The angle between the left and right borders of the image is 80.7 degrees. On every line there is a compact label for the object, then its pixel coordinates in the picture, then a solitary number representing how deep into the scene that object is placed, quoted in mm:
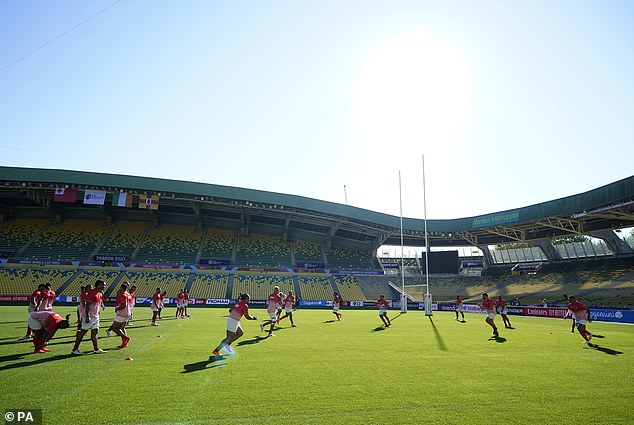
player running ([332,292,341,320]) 26766
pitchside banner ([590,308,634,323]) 27531
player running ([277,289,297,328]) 20772
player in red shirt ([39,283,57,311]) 13635
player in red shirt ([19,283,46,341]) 13362
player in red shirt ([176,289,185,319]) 25406
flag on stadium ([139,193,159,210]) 45469
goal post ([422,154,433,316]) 32119
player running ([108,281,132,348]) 11320
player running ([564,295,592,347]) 13953
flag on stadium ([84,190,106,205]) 44531
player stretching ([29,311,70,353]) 10180
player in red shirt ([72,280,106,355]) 10422
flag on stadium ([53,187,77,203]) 44375
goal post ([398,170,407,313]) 37394
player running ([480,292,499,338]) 17741
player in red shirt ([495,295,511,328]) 21098
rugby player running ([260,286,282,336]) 16656
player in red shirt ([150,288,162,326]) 19791
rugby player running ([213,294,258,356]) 10555
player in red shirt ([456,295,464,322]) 28306
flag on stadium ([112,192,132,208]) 45125
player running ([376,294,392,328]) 21672
